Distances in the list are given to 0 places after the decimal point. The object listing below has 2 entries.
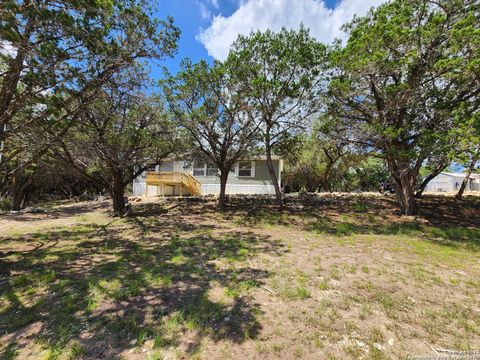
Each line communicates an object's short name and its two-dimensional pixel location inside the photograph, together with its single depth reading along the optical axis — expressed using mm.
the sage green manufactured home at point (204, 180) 17328
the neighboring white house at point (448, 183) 24619
